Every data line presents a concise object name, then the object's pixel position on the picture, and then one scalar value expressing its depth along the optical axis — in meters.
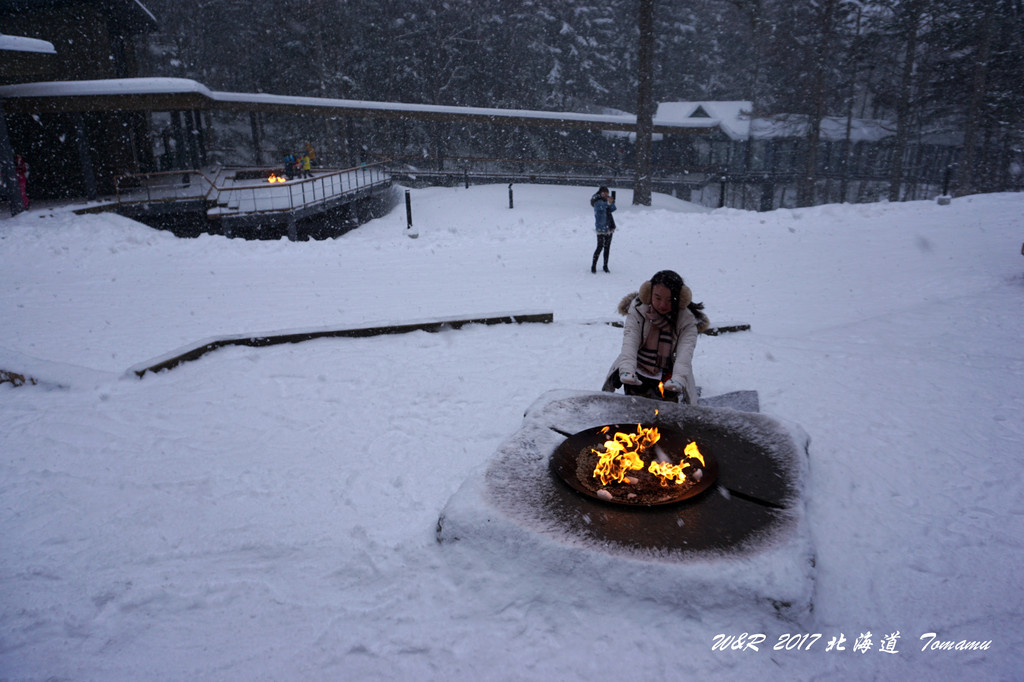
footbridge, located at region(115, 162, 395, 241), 18.69
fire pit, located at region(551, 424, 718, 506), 4.14
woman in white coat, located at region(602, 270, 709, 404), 5.18
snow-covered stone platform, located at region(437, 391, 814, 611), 3.44
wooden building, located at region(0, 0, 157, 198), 21.66
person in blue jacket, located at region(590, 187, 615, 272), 12.98
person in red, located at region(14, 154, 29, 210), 18.64
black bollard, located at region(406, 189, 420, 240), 17.33
